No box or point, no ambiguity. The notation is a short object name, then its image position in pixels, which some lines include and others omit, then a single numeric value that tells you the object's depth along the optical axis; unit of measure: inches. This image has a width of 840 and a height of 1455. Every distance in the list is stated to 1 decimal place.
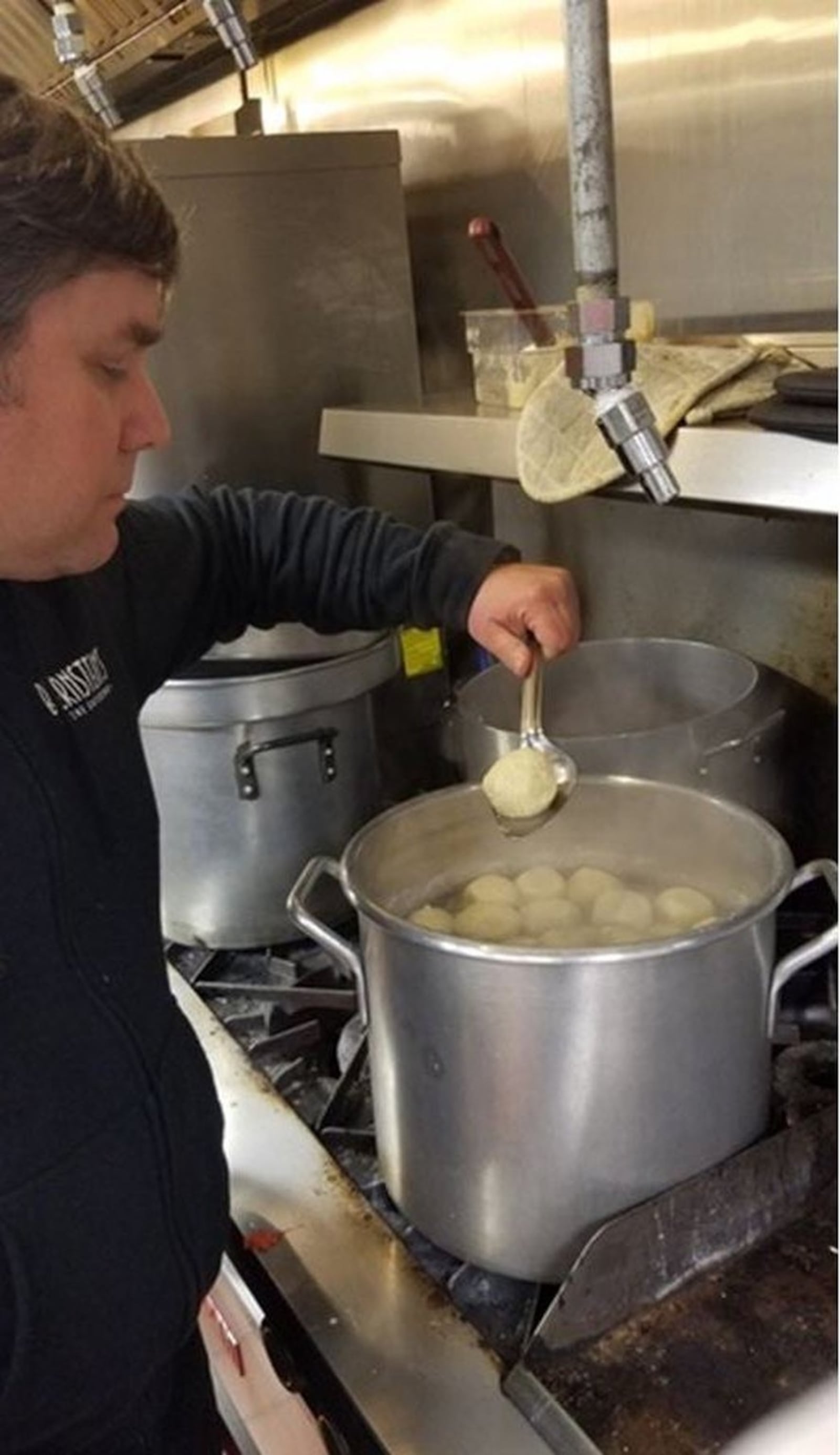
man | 26.6
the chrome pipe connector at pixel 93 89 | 60.1
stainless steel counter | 28.8
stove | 28.6
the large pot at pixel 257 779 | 47.6
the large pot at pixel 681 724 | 40.5
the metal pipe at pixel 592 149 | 29.3
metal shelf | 30.2
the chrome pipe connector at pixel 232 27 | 49.0
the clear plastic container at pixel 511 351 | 45.1
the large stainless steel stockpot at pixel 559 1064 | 29.0
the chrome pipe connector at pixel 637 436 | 30.3
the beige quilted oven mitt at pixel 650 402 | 34.4
